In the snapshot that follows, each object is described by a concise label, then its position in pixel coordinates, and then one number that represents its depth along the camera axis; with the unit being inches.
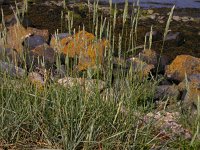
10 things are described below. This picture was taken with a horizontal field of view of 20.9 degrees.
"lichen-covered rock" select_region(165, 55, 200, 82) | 301.0
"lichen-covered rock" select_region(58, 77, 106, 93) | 150.8
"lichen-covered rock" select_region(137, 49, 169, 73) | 303.4
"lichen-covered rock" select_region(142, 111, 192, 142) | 155.4
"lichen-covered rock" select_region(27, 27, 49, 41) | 366.8
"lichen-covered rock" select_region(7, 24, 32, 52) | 309.2
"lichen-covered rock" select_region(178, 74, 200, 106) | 232.8
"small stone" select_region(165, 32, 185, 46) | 450.0
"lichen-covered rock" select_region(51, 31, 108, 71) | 280.2
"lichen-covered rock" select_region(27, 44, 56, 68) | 298.6
